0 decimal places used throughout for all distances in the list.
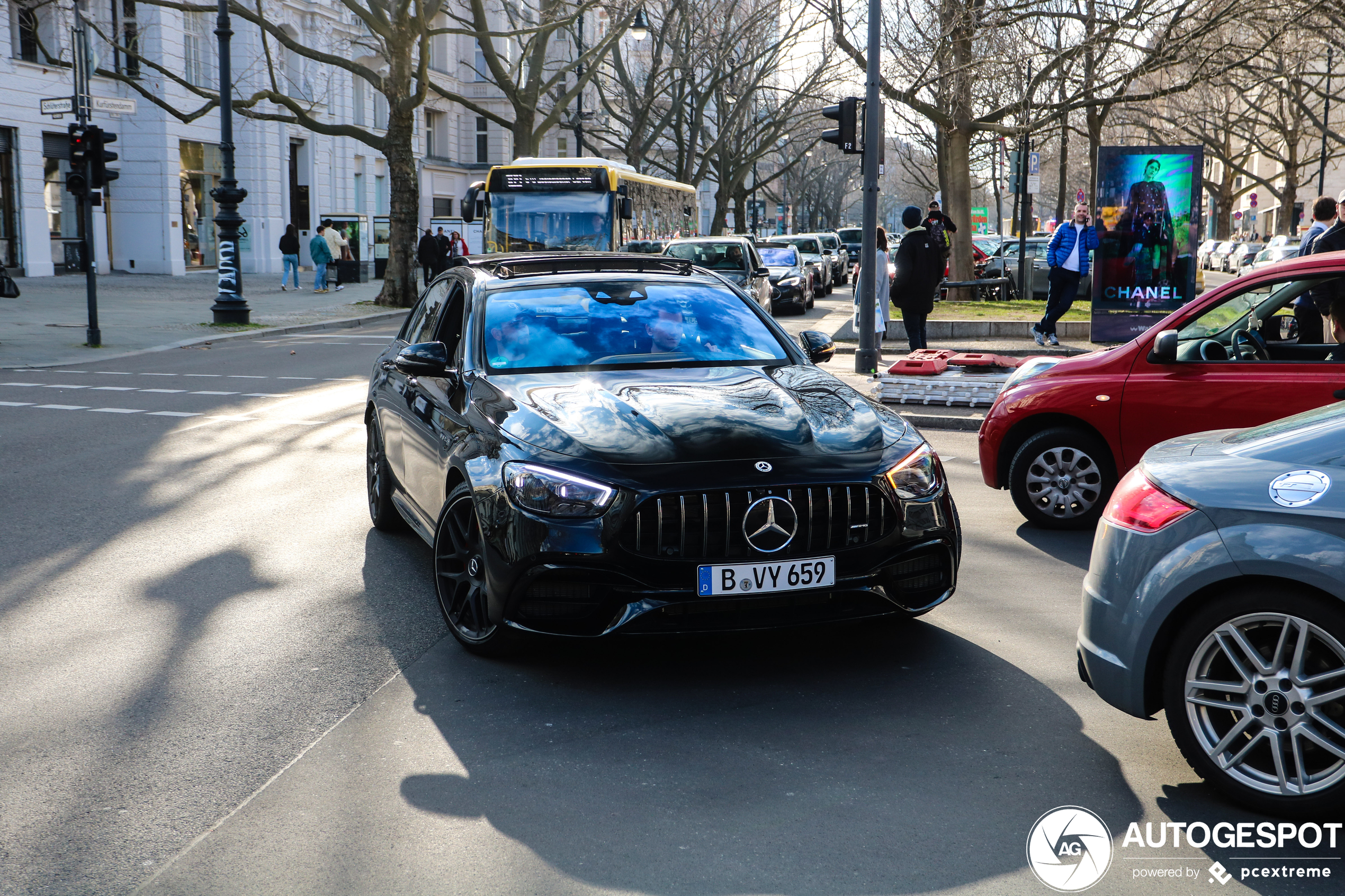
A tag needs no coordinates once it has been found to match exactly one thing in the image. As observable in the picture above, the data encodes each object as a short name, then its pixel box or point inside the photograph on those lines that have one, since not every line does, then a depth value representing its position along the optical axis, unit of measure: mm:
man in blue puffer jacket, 16828
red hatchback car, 6840
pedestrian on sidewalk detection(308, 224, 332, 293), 35281
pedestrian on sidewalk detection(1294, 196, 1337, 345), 6910
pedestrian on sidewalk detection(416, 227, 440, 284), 34500
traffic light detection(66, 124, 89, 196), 19156
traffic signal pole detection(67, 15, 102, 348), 19047
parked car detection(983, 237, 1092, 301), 27719
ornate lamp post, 22453
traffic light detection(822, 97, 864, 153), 15117
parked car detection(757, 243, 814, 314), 28188
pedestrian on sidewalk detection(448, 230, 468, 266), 37531
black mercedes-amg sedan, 4625
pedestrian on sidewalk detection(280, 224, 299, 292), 35625
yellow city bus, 23984
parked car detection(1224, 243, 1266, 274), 54188
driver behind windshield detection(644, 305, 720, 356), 6109
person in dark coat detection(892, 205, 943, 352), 15672
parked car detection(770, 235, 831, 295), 38062
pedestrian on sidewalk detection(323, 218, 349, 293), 37562
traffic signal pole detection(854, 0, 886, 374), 15148
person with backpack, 19166
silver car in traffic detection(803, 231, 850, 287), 45719
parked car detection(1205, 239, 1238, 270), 59781
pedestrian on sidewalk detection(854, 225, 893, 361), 16719
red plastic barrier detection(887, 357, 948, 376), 12352
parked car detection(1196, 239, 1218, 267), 64694
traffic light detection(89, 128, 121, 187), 19453
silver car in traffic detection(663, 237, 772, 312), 23453
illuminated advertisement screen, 16641
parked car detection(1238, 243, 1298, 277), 43719
